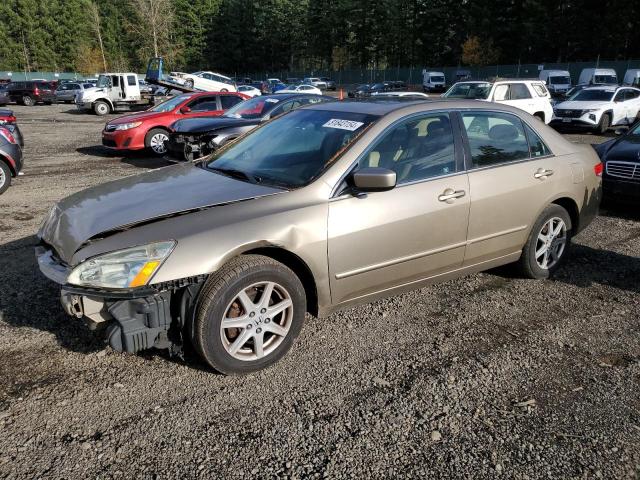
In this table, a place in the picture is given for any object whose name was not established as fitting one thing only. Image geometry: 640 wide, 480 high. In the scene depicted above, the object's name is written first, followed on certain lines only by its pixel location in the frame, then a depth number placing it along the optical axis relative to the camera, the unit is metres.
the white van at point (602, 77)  31.90
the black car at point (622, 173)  6.65
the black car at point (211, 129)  9.49
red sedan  12.04
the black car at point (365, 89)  41.58
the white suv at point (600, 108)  16.67
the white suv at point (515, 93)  14.81
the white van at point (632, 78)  32.38
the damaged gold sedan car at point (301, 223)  2.84
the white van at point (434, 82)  51.25
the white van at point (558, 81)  36.25
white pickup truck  27.73
